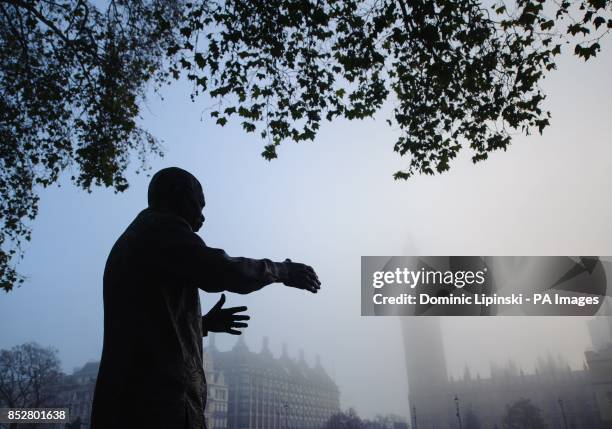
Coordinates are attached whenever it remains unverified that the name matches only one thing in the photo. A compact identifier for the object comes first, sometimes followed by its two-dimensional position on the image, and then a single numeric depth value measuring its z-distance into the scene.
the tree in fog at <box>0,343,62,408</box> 40.78
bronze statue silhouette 2.15
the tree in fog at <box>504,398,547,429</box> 60.62
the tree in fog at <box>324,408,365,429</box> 72.94
